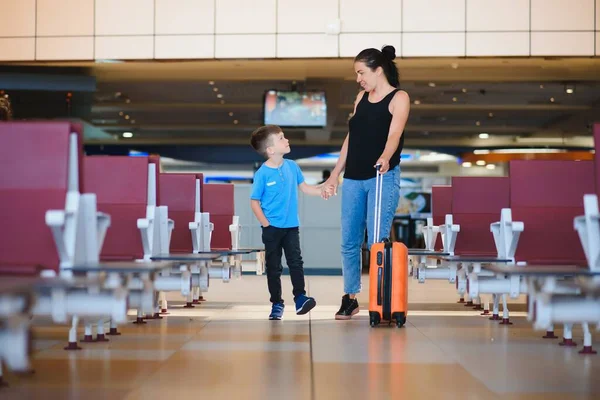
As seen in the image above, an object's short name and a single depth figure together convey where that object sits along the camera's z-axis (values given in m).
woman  6.21
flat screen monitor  15.95
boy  6.65
